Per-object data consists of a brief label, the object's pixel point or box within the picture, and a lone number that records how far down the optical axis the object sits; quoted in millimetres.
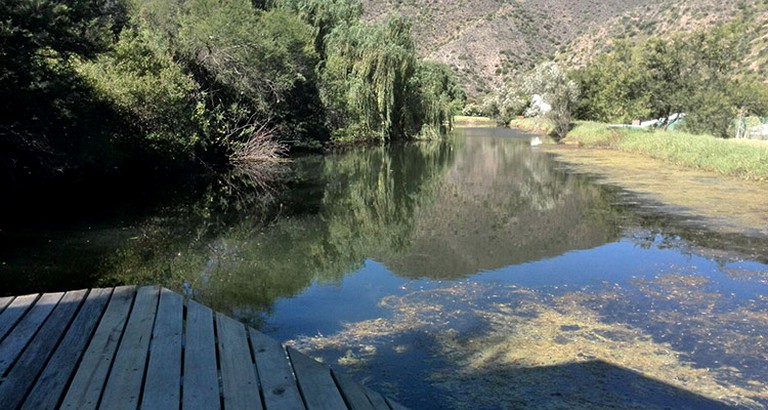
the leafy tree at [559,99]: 37562
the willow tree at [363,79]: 30047
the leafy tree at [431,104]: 38344
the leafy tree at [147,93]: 15328
